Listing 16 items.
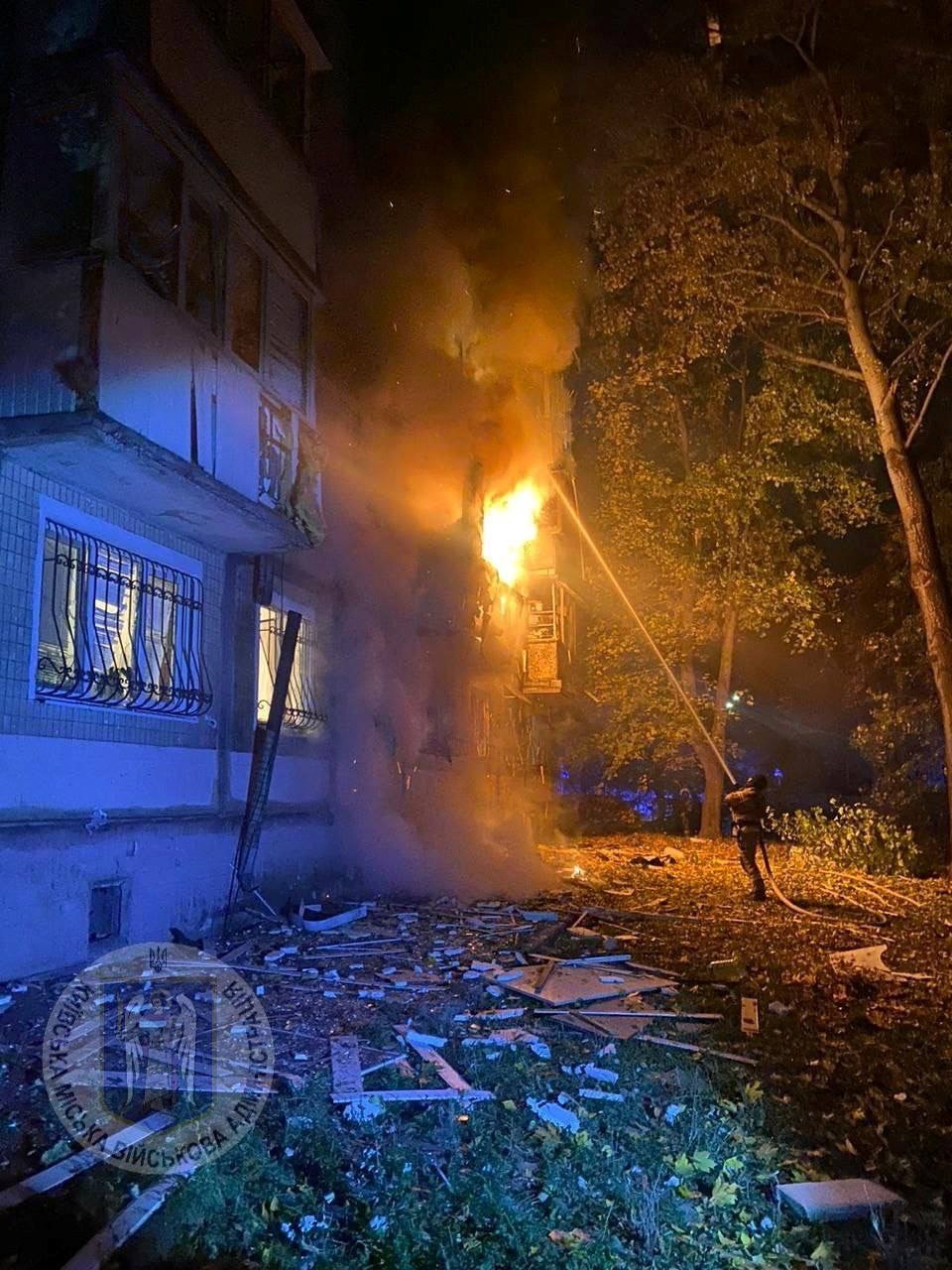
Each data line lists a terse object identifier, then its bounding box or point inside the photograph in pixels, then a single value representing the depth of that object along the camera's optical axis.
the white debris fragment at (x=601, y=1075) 4.67
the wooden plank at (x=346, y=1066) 4.37
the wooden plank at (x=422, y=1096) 4.27
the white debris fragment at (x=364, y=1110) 4.05
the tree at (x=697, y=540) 20.80
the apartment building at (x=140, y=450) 6.44
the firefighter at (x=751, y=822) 10.84
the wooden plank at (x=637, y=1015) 5.84
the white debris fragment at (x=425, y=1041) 5.13
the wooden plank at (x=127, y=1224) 2.96
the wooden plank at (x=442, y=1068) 4.48
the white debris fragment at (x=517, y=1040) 5.10
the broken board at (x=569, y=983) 6.26
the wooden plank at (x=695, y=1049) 5.09
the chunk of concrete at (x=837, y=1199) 3.39
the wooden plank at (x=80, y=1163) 3.34
